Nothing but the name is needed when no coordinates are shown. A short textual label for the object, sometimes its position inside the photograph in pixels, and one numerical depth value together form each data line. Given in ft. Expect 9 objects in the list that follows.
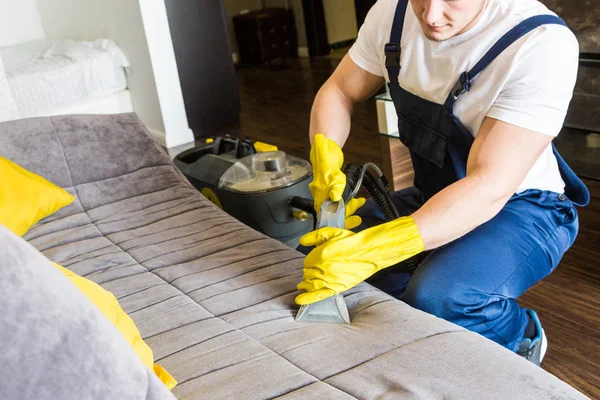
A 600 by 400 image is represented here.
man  4.53
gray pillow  2.35
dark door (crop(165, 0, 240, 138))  13.88
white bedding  13.23
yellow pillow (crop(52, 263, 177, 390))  3.81
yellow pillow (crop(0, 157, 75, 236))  6.17
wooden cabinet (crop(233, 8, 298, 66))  20.98
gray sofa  3.67
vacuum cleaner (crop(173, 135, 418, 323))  7.50
